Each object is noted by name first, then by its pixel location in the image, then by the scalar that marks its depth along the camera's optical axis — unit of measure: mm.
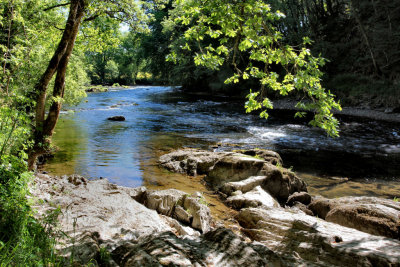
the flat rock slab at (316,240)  3043
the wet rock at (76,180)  6309
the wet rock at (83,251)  2669
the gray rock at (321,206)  5827
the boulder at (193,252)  2689
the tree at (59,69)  5312
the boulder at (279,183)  7145
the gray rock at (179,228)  4562
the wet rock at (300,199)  6789
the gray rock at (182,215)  5145
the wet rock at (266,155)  8906
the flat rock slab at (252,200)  5992
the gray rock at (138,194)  5898
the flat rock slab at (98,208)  4004
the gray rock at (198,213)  4876
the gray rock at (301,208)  6116
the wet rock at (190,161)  8969
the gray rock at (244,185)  6949
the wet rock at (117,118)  18703
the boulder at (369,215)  4324
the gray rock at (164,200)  5448
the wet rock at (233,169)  7652
